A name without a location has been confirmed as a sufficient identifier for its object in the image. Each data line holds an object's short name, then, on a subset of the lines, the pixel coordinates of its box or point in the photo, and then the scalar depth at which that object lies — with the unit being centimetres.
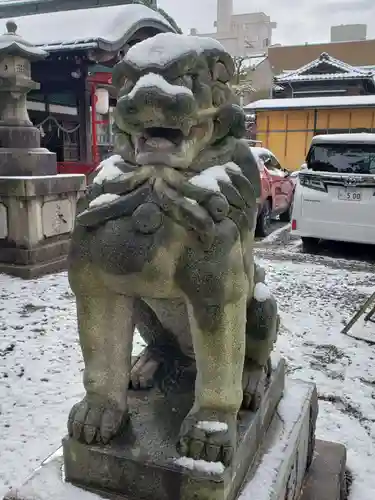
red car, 830
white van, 635
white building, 4278
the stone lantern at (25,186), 527
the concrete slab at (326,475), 196
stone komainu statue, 128
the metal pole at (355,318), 390
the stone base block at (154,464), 136
